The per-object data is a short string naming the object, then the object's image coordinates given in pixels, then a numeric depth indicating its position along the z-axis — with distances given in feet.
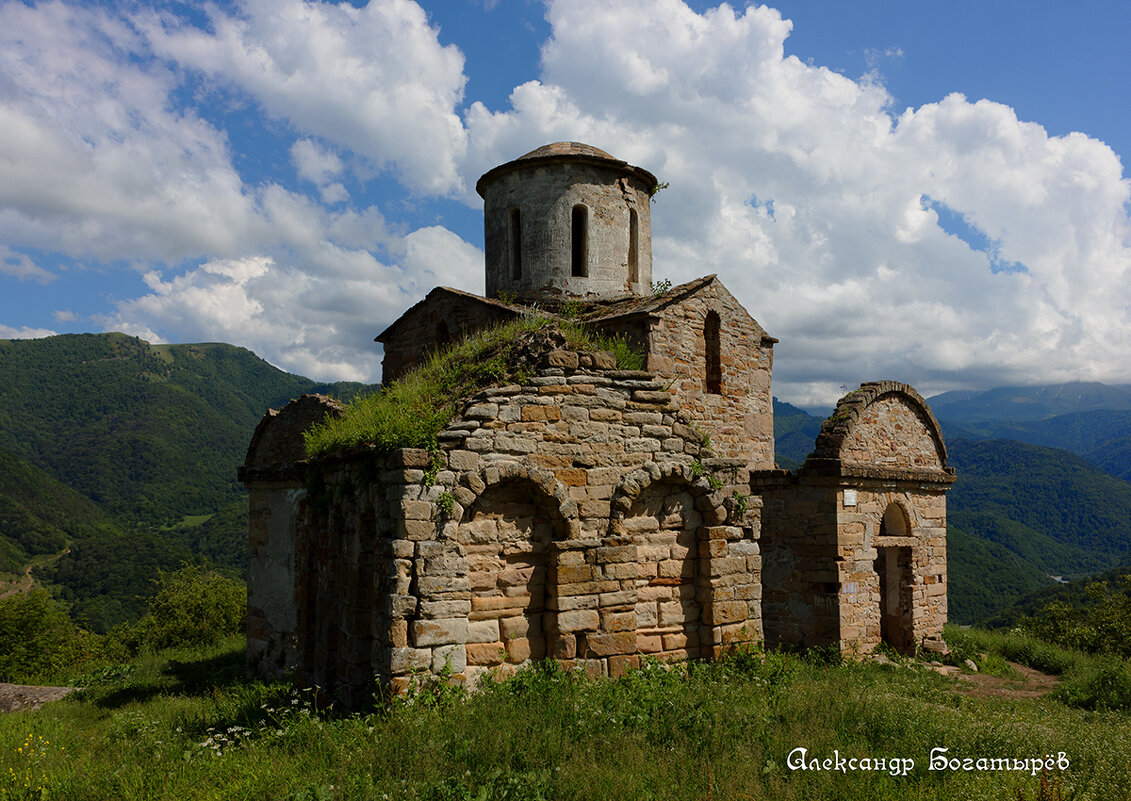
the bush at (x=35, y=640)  68.23
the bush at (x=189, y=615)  66.64
